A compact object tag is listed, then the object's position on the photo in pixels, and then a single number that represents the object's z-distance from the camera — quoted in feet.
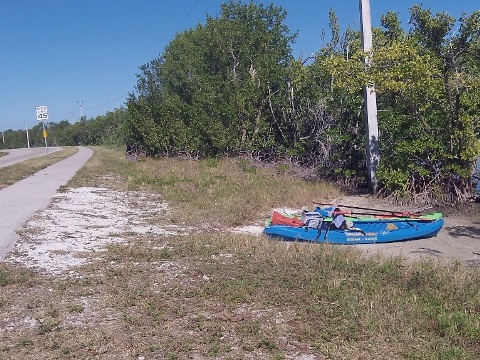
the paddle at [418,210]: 45.29
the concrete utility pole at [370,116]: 50.37
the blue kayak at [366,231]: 33.09
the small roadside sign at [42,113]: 117.50
